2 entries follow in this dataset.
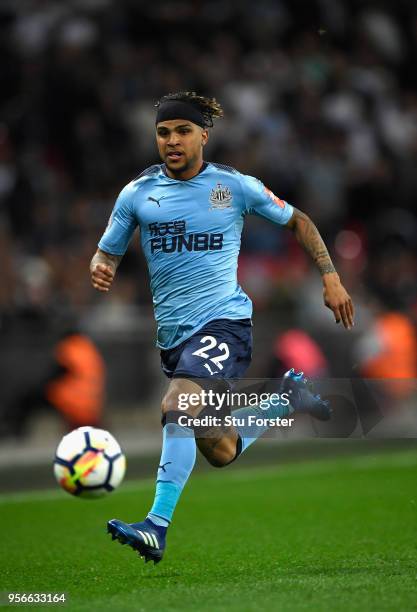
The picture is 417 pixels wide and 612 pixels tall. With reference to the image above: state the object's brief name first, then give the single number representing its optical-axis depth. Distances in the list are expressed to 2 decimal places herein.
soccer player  14.76
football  15.04
